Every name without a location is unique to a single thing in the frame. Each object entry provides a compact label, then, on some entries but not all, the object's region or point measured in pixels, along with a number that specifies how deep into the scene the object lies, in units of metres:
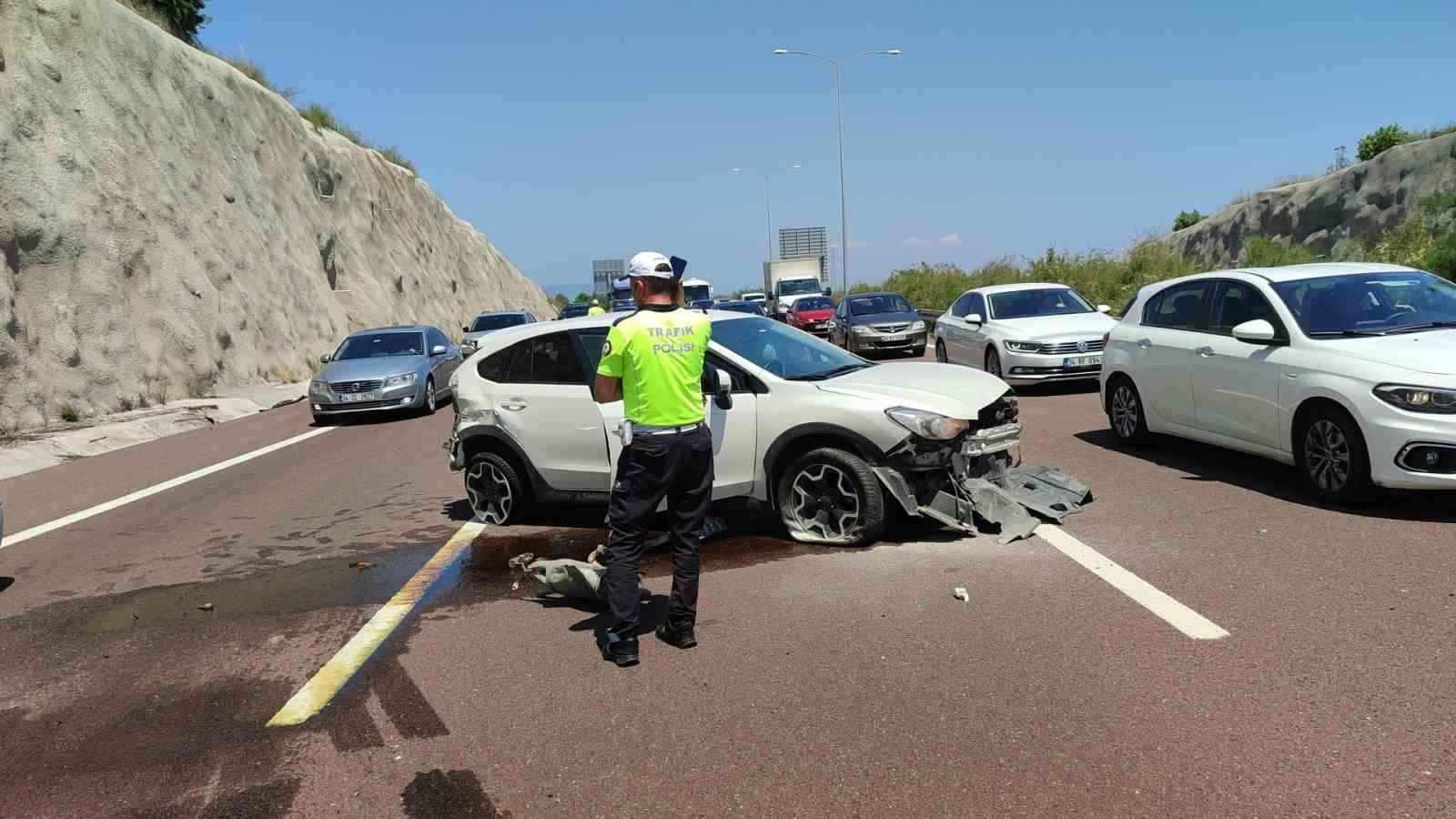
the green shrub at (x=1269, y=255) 29.84
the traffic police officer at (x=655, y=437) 5.02
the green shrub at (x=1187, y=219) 80.25
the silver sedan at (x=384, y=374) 16.88
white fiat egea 6.50
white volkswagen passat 14.62
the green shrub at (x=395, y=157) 54.03
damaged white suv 6.56
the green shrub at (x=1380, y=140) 52.38
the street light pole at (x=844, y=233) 43.58
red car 32.50
